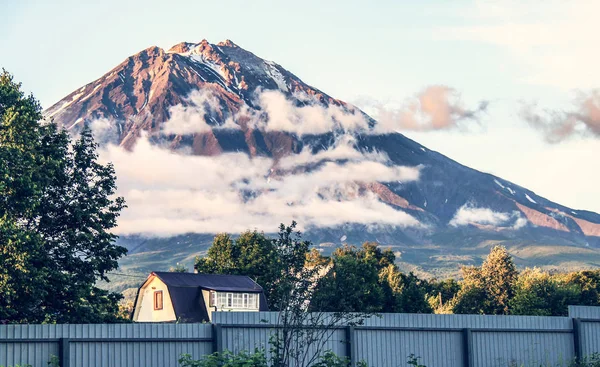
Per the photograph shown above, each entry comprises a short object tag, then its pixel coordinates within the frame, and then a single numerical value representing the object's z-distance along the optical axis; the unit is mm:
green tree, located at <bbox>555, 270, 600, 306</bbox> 125938
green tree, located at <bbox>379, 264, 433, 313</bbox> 102994
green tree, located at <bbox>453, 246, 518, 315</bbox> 121688
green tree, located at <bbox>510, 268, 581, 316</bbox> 108000
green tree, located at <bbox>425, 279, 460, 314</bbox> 125812
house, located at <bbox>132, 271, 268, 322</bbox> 86125
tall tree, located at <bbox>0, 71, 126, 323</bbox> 40000
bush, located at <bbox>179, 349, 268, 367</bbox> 22859
